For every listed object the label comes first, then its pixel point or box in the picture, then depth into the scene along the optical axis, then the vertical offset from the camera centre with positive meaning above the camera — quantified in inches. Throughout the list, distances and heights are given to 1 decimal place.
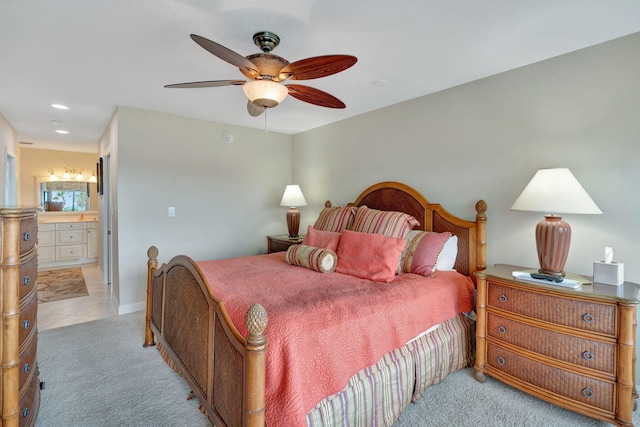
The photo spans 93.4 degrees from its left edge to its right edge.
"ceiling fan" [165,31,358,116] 62.6 +30.6
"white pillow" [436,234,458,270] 103.3 -16.8
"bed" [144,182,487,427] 51.9 -27.5
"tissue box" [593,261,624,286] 72.2 -15.9
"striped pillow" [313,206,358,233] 124.5 -5.5
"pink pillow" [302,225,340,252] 109.4 -12.5
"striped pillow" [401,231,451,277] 96.4 -15.3
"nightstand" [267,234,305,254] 152.5 -18.8
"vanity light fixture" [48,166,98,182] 248.4 +25.3
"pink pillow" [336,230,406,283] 91.2 -15.8
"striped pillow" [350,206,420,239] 105.0 -6.1
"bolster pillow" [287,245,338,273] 98.0 -17.7
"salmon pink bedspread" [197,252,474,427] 51.8 -24.6
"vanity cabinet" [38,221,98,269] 230.2 -30.7
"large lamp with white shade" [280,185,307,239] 161.8 +1.2
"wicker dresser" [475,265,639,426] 66.0 -33.3
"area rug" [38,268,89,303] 165.8 -49.7
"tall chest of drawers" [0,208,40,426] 53.4 -20.8
